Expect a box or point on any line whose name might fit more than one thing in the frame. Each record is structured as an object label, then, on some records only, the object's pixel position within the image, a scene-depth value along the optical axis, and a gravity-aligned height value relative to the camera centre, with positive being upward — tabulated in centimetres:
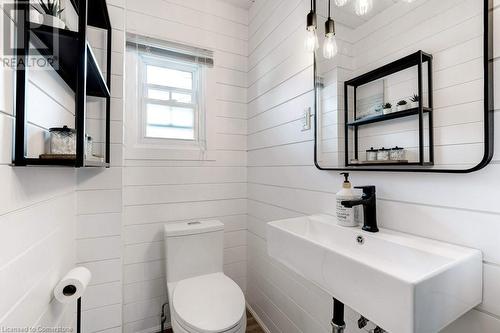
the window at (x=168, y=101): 181 +55
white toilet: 124 -79
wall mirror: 75 +32
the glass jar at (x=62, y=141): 87 +9
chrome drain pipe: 93 -60
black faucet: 97 -17
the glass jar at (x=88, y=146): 104 +9
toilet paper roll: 99 -52
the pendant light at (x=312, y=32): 121 +71
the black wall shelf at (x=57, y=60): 68 +38
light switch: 142 +29
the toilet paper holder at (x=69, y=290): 102 -54
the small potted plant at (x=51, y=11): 76 +56
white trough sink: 56 -32
